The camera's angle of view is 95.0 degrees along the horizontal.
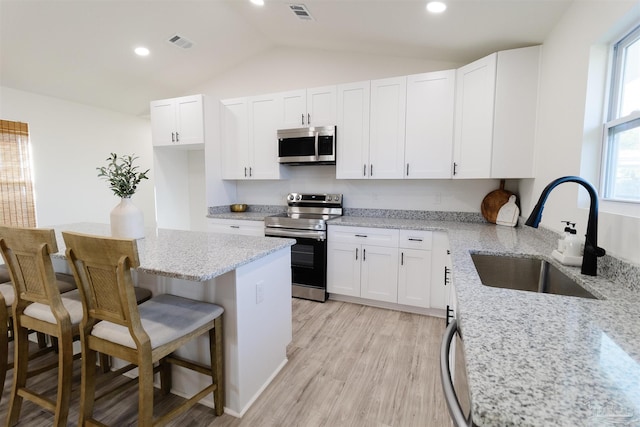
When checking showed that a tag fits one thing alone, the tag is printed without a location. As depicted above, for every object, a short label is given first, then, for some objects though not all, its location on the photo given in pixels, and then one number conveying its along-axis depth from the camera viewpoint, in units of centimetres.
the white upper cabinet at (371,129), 314
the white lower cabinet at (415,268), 287
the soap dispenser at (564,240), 146
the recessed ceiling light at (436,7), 223
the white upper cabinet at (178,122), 375
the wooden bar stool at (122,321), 122
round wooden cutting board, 299
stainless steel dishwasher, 63
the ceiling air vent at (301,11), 272
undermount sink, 154
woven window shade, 365
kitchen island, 158
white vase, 197
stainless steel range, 322
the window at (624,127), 142
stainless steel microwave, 335
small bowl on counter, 420
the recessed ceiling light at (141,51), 336
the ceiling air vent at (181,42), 331
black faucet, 125
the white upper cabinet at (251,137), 372
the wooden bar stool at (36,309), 143
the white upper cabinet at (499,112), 254
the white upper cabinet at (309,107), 339
